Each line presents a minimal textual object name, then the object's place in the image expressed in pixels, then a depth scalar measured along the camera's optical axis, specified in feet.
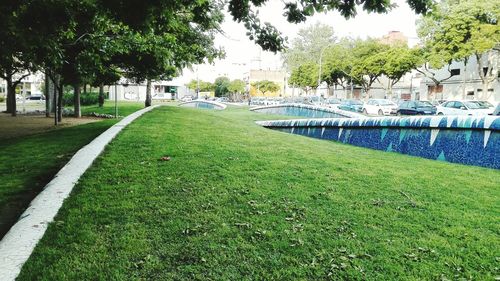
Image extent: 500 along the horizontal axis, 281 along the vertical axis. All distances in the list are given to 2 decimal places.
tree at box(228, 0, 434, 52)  18.62
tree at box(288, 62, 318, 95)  214.07
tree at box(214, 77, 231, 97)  332.19
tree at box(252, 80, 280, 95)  286.46
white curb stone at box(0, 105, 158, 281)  9.98
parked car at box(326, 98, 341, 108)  131.97
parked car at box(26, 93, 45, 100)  276.12
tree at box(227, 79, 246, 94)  302.45
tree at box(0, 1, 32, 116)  24.13
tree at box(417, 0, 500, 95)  109.40
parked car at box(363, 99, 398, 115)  110.65
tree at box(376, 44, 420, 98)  140.97
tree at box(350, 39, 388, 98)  160.14
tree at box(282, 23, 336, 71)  256.73
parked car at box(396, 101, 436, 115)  91.56
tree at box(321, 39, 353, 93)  185.45
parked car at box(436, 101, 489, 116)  77.20
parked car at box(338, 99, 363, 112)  122.31
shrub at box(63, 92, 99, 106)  144.25
